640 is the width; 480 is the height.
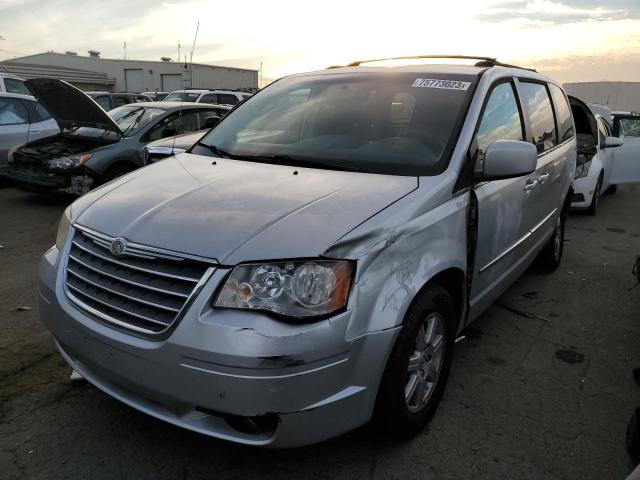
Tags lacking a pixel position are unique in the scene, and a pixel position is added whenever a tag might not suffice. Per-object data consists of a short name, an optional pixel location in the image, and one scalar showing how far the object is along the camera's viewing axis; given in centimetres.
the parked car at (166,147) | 562
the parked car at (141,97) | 1697
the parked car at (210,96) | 1407
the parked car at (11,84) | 1091
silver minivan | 199
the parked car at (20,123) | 880
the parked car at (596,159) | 782
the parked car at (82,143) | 697
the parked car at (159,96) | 1727
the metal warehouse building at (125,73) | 4244
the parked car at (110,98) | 1554
